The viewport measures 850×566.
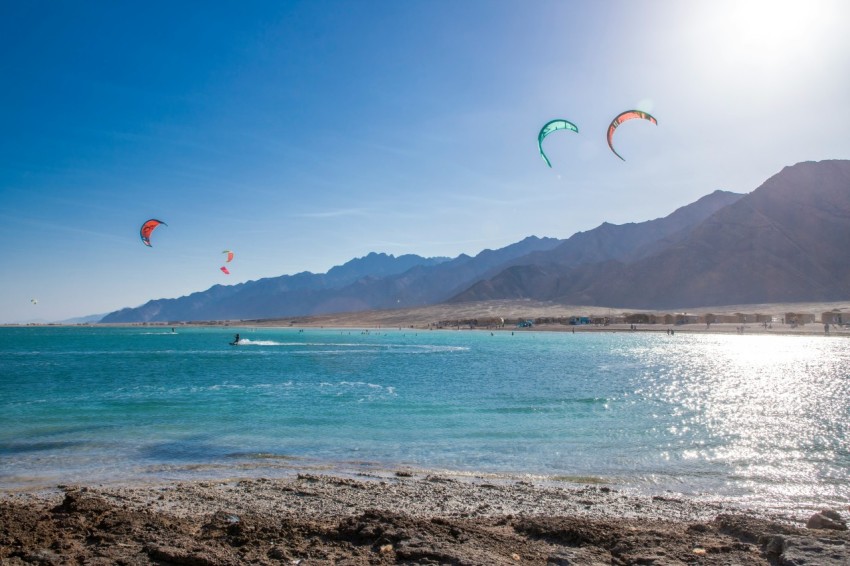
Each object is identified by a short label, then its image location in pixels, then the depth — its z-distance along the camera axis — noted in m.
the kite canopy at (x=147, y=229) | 35.03
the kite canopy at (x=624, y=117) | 23.20
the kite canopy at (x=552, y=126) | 22.09
